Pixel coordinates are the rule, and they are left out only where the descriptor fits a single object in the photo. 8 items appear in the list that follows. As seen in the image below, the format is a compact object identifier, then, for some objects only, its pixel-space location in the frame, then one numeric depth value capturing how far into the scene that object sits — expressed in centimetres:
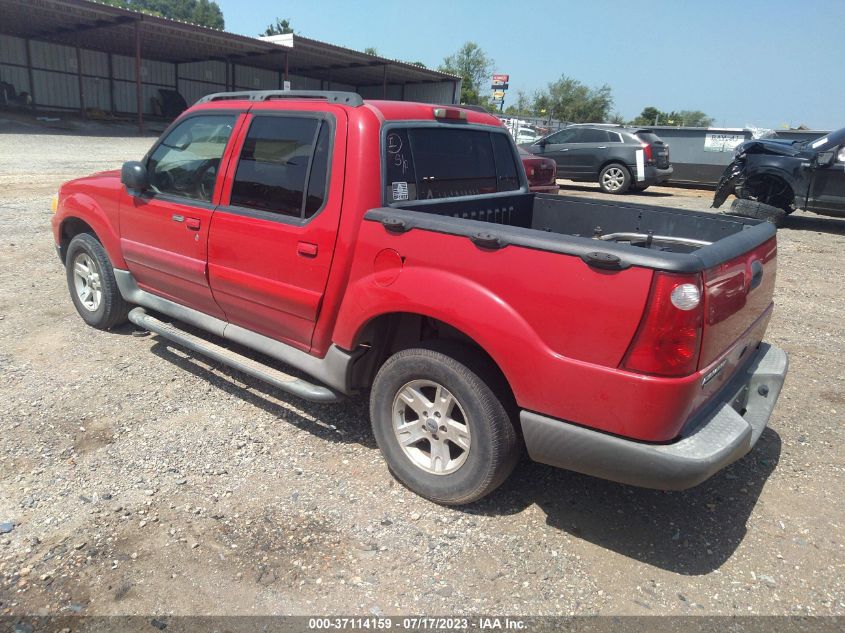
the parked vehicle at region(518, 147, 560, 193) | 1008
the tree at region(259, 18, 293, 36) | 8904
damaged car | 1049
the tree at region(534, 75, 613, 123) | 7812
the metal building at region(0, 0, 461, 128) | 2406
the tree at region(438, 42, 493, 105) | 8319
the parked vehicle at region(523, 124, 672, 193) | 1516
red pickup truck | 235
